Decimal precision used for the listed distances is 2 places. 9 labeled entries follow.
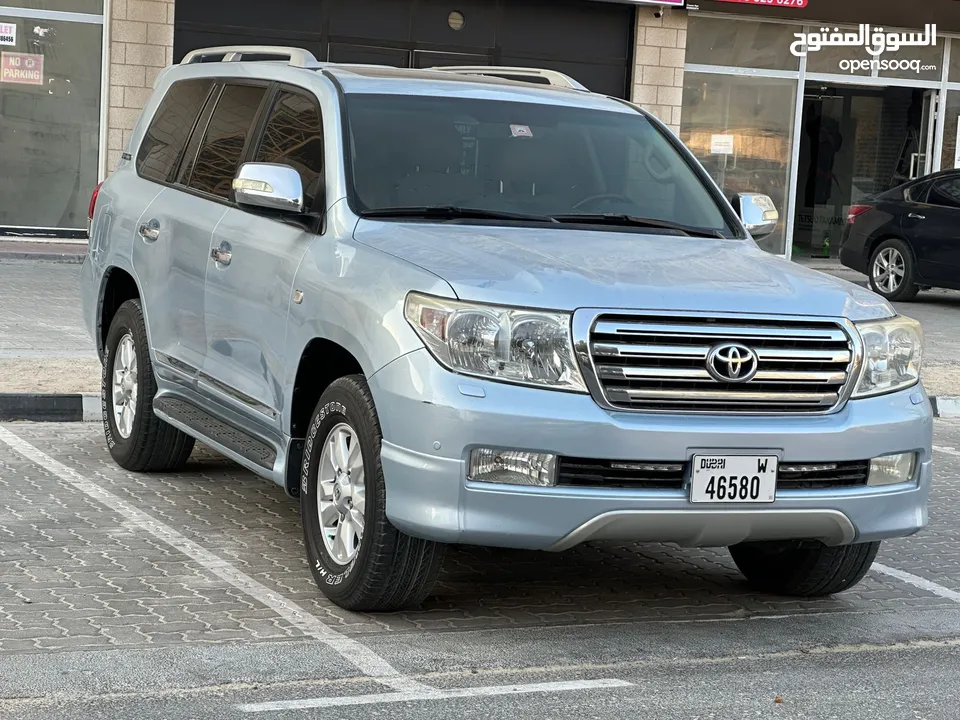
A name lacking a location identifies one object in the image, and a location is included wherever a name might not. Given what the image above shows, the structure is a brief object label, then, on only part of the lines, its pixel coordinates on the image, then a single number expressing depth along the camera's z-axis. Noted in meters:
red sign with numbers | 22.11
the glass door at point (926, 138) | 24.22
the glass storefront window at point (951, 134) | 24.28
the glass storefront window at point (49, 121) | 19.48
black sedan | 18.28
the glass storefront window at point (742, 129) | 22.64
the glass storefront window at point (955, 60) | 24.00
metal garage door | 20.00
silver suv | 5.12
